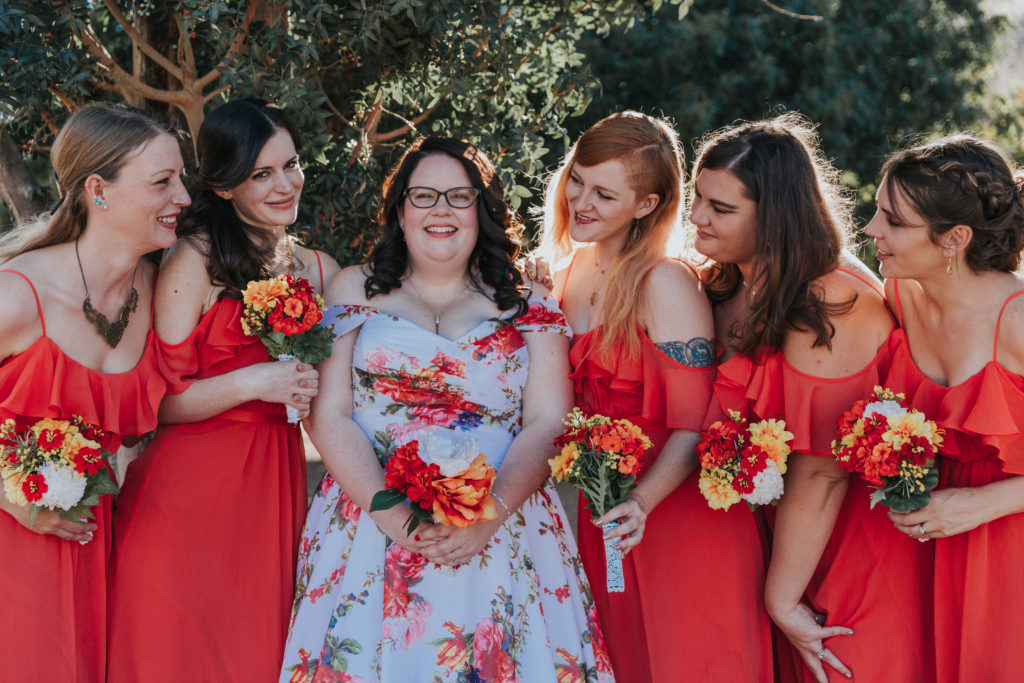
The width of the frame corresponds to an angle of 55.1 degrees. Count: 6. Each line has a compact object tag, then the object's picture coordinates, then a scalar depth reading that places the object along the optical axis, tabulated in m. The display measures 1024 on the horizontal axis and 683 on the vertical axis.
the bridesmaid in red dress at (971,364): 3.25
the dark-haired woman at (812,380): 3.47
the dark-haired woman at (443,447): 3.40
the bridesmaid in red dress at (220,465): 3.59
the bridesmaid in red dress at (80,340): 3.39
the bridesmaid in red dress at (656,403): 3.64
